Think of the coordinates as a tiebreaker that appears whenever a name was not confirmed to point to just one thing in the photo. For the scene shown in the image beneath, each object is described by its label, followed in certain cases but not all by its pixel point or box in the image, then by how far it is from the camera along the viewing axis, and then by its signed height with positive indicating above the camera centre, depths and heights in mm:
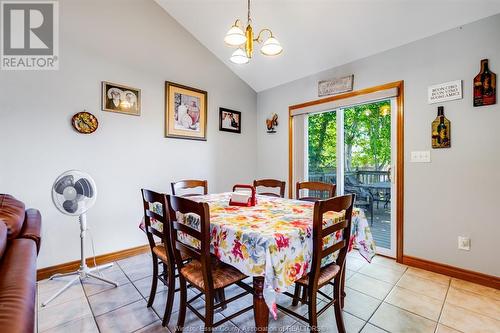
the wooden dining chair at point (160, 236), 1539 -468
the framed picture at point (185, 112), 3086 +727
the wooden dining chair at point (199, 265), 1246 -575
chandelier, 1748 +928
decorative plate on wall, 2406 +453
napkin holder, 1851 -269
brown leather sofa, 766 -429
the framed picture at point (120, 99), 2602 +759
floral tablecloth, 1104 -376
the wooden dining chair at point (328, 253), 1224 -473
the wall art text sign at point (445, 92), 2256 +711
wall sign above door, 3014 +1041
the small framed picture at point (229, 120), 3670 +717
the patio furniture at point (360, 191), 3188 -323
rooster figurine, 3884 +697
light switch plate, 2444 +105
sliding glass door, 2877 +125
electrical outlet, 2228 -703
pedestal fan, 1876 -208
